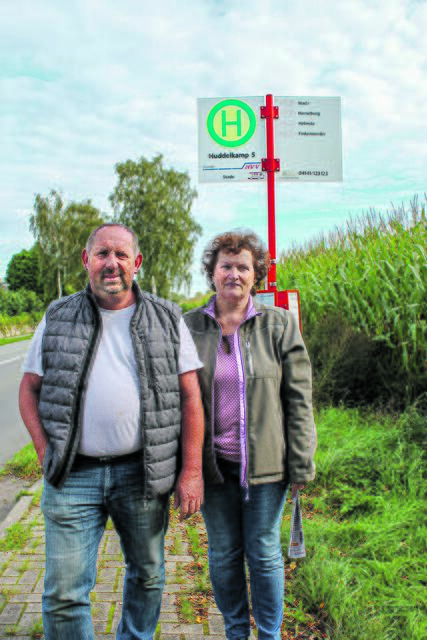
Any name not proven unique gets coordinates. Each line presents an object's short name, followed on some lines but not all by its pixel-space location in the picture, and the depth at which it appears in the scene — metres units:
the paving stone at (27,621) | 2.76
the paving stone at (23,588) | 3.13
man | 2.14
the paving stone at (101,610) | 2.85
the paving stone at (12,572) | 3.31
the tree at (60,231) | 50.12
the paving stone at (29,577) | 3.24
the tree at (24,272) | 75.81
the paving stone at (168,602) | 2.94
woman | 2.39
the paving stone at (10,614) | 2.82
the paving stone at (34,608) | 2.92
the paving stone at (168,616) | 2.83
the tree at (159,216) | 42.59
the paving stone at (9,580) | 3.23
